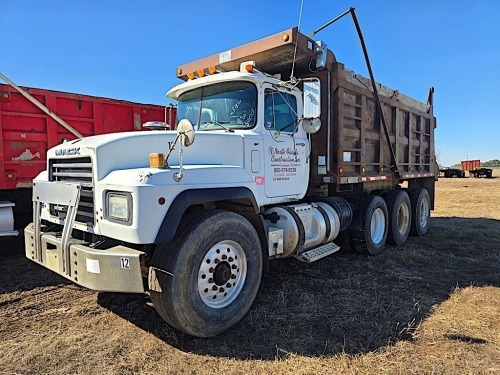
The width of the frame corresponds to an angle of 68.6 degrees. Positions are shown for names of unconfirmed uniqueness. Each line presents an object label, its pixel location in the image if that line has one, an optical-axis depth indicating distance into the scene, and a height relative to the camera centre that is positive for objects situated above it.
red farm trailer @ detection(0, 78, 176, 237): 5.69 +0.80
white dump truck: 3.07 -0.13
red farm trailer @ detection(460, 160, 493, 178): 41.75 +0.24
